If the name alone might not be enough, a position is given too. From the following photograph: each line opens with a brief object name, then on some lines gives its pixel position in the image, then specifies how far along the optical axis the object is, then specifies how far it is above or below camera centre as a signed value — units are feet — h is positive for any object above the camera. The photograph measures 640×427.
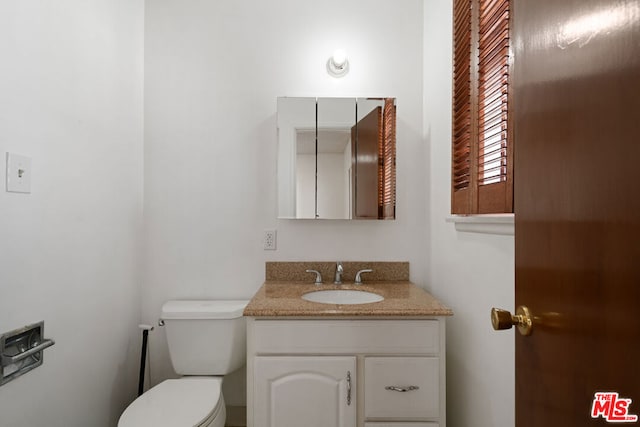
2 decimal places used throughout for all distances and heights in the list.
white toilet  5.21 -2.06
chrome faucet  6.00 -1.04
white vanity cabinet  4.29 -2.02
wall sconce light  6.01 +2.82
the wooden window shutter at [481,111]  3.24 +1.21
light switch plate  3.47 +0.47
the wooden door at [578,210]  1.36 +0.04
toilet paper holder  3.36 -1.42
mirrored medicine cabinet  6.02 +1.13
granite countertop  4.32 -1.21
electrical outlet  6.26 -0.41
